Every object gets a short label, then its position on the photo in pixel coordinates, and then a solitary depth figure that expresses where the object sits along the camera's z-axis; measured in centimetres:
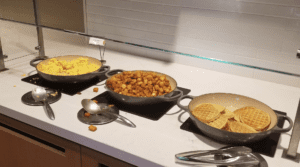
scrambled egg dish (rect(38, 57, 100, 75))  132
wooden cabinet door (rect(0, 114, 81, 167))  105
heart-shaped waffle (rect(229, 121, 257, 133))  90
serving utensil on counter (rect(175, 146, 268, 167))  82
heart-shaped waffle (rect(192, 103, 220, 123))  95
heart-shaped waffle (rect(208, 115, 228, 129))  92
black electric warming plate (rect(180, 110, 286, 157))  90
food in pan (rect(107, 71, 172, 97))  112
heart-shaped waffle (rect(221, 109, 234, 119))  98
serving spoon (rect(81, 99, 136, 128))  107
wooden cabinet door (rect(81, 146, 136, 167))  94
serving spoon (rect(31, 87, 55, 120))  109
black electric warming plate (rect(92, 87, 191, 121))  110
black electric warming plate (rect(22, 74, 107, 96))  128
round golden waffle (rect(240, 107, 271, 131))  93
